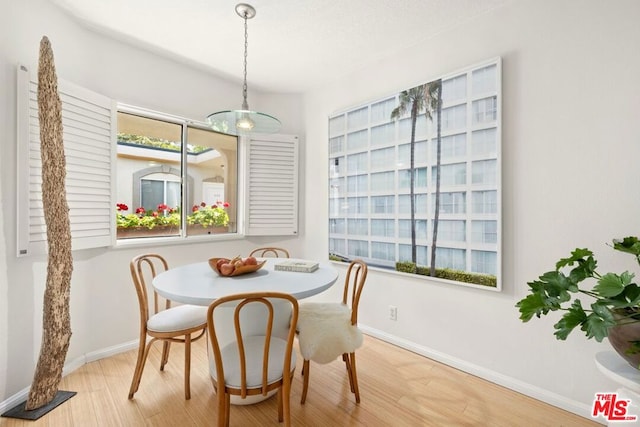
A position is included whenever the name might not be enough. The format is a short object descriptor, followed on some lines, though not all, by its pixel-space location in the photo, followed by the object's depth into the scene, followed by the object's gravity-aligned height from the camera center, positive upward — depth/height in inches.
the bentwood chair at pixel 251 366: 49.7 -29.4
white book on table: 80.9 -15.5
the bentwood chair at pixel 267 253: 119.8 -19.5
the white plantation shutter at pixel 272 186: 134.1 +12.2
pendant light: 75.0 +24.8
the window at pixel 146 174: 74.7 +13.9
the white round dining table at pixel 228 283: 58.3 -16.7
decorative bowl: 73.3 -14.8
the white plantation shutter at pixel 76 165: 72.4 +12.8
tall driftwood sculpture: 71.4 -5.3
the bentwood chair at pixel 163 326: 72.1 -29.4
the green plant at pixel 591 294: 45.9 -14.4
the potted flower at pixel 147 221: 104.0 -3.9
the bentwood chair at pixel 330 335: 66.1 -28.8
